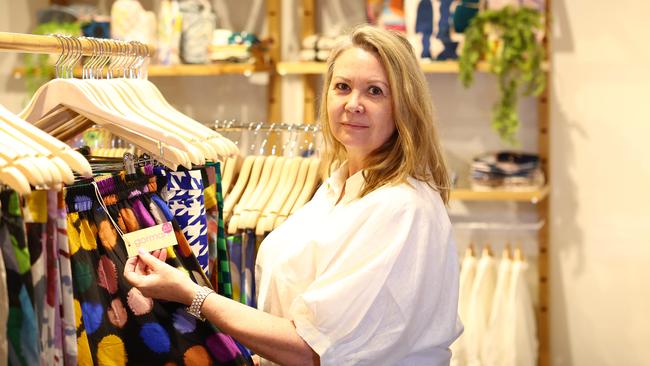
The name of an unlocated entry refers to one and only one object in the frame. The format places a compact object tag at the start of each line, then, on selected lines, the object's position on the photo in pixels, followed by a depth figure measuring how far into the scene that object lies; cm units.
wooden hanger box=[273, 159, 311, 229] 251
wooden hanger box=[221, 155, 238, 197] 270
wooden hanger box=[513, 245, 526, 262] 378
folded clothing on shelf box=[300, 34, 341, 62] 392
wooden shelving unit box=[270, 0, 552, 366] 380
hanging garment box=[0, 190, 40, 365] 133
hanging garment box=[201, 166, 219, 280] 204
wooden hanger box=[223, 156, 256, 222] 257
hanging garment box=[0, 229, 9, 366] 130
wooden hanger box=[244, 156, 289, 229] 249
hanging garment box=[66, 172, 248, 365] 161
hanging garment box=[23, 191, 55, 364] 137
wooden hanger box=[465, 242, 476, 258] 381
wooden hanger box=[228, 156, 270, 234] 249
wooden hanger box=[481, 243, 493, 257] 379
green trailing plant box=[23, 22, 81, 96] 414
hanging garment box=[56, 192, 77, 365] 144
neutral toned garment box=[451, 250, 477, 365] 369
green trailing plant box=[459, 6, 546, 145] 361
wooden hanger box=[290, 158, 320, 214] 257
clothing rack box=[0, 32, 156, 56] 169
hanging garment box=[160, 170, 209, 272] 190
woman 177
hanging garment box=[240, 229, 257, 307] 240
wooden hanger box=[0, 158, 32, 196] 129
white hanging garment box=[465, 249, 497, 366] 369
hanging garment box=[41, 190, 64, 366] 140
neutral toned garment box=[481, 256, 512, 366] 370
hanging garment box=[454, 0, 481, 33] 375
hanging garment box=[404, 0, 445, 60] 377
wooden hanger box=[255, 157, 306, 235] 247
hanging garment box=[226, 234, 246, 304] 242
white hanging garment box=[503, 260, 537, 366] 370
